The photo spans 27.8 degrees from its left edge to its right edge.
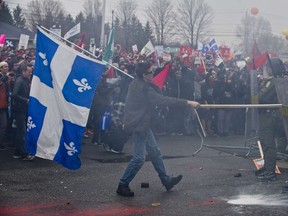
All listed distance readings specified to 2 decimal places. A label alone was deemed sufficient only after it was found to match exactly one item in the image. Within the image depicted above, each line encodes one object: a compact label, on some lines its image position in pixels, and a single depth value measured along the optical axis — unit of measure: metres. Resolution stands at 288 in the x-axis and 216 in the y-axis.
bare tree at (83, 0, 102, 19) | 56.67
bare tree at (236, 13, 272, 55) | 24.18
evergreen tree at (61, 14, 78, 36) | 51.08
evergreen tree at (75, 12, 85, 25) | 55.25
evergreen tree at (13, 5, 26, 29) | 49.12
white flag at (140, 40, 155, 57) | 21.08
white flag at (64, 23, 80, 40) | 18.08
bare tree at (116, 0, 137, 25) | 55.83
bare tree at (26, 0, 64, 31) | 44.31
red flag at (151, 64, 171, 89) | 11.73
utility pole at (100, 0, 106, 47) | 26.97
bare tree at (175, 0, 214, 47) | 29.89
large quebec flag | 7.82
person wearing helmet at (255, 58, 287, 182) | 8.98
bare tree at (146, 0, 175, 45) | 44.56
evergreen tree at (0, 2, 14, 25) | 38.39
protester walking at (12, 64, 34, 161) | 10.37
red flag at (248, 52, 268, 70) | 14.12
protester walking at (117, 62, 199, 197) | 7.72
